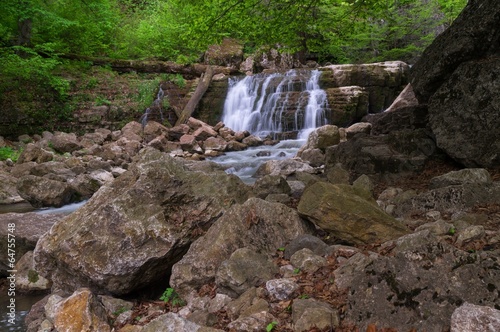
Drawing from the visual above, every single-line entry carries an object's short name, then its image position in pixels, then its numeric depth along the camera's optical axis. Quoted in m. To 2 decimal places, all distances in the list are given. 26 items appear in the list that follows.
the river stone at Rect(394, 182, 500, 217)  4.61
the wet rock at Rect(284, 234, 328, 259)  3.78
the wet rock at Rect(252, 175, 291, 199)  6.29
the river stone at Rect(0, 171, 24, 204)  9.99
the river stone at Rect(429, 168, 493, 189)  5.27
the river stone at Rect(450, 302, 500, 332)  2.16
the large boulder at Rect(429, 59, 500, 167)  6.07
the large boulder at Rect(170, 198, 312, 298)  3.90
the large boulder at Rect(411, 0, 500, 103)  6.36
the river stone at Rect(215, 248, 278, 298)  3.49
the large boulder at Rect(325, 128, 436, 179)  7.05
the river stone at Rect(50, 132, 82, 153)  14.41
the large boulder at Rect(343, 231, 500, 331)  2.47
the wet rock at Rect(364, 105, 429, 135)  8.32
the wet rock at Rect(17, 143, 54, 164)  12.34
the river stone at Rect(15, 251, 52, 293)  5.24
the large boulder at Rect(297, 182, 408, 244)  3.87
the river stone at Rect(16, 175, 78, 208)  9.43
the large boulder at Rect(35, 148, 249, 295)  4.12
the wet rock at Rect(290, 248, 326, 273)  3.49
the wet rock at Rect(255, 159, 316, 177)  10.28
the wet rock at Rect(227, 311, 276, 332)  2.90
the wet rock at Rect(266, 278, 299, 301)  3.19
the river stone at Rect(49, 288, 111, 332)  3.59
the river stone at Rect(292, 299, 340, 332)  2.69
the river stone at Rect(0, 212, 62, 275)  5.71
